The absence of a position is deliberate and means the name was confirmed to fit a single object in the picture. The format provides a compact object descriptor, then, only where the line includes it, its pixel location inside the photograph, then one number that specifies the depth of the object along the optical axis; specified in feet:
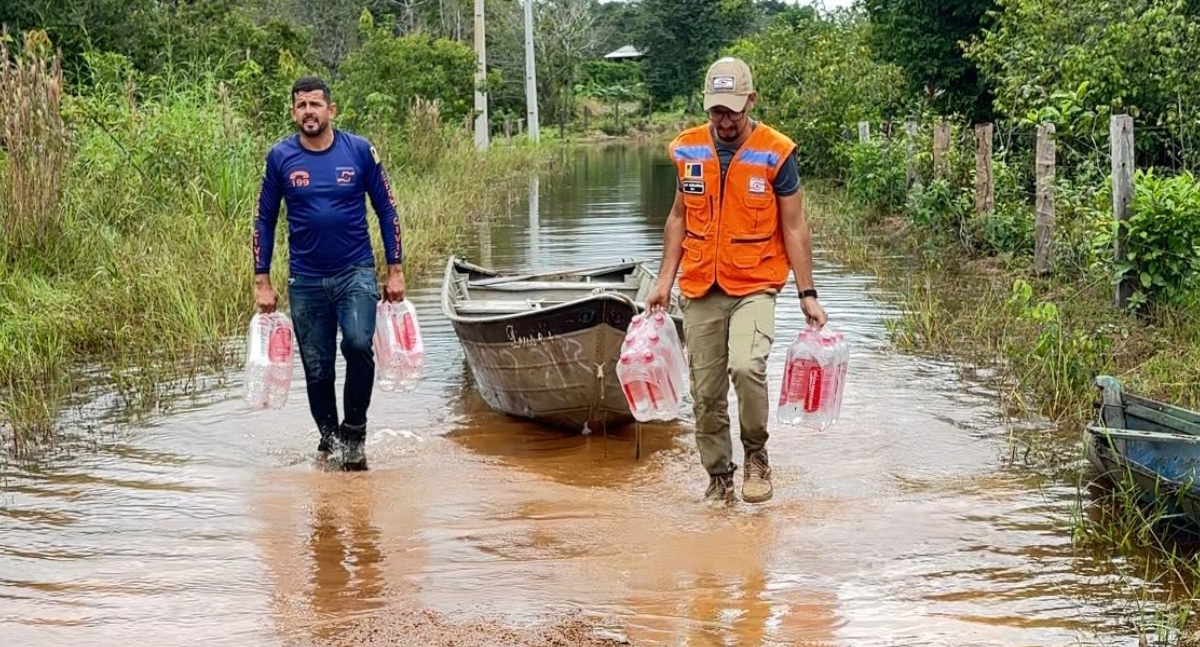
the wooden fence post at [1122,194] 32.19
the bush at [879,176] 60.49
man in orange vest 19.70
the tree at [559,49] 196.24
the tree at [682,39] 220.84
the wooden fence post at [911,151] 56.65
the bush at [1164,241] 30.66
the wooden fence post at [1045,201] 39.93
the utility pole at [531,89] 148.97
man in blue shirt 21.93
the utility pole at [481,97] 119.55
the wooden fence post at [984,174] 45.78
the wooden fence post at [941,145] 52.11
